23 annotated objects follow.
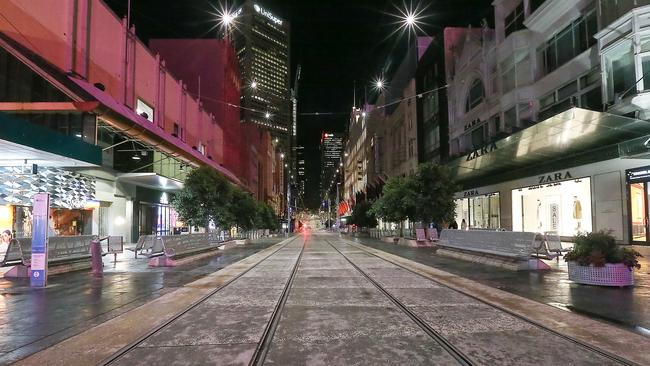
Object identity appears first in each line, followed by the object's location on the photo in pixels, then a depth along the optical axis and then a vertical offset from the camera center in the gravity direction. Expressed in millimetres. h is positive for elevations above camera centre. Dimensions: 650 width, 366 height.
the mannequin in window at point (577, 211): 27656 +305
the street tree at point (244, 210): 37969 +697
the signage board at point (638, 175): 21344 +1806
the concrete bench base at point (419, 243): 31981 -1692
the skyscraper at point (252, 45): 172125 +63851
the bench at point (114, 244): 20123 -1007
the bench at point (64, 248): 15025 -906
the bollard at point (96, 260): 15148 -1206
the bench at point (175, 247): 18672 -1161
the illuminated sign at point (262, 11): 188175 +80157
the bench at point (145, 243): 22089 -1056
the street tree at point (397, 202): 32031 +1105
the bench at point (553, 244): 17547 -984
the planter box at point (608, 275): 11727 -1386
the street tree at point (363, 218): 65106 +11
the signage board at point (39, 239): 12531 -477
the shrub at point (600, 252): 11789 -843
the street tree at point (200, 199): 28281 +1137
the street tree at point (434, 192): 31641 +1614
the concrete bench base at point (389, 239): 40803 -1862
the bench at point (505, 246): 15758 -1041
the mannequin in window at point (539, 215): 32128 +82
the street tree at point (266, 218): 56547 +88
